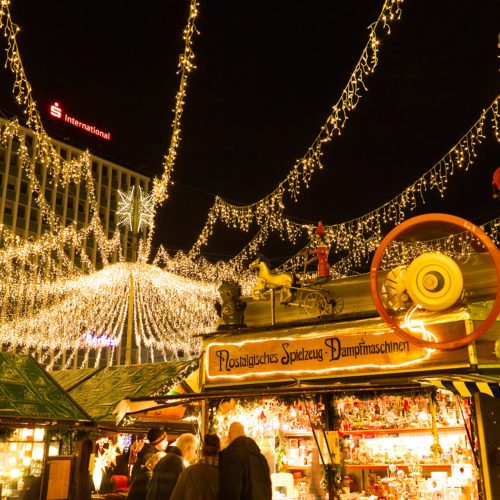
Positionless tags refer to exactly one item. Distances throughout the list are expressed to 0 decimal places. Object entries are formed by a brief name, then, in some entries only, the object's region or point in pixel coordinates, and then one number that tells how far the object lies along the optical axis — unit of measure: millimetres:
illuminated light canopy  17328
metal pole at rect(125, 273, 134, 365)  15812
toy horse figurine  9453
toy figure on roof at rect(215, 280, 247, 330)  9883
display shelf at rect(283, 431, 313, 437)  9656
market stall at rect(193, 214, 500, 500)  7027
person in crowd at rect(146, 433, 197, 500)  5902
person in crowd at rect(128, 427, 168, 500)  6938
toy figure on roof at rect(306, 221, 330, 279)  9695
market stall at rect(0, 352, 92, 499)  8883
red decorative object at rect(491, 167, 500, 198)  7154
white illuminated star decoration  17344
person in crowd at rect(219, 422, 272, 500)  4906
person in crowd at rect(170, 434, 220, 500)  4820
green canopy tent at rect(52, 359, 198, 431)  10906
